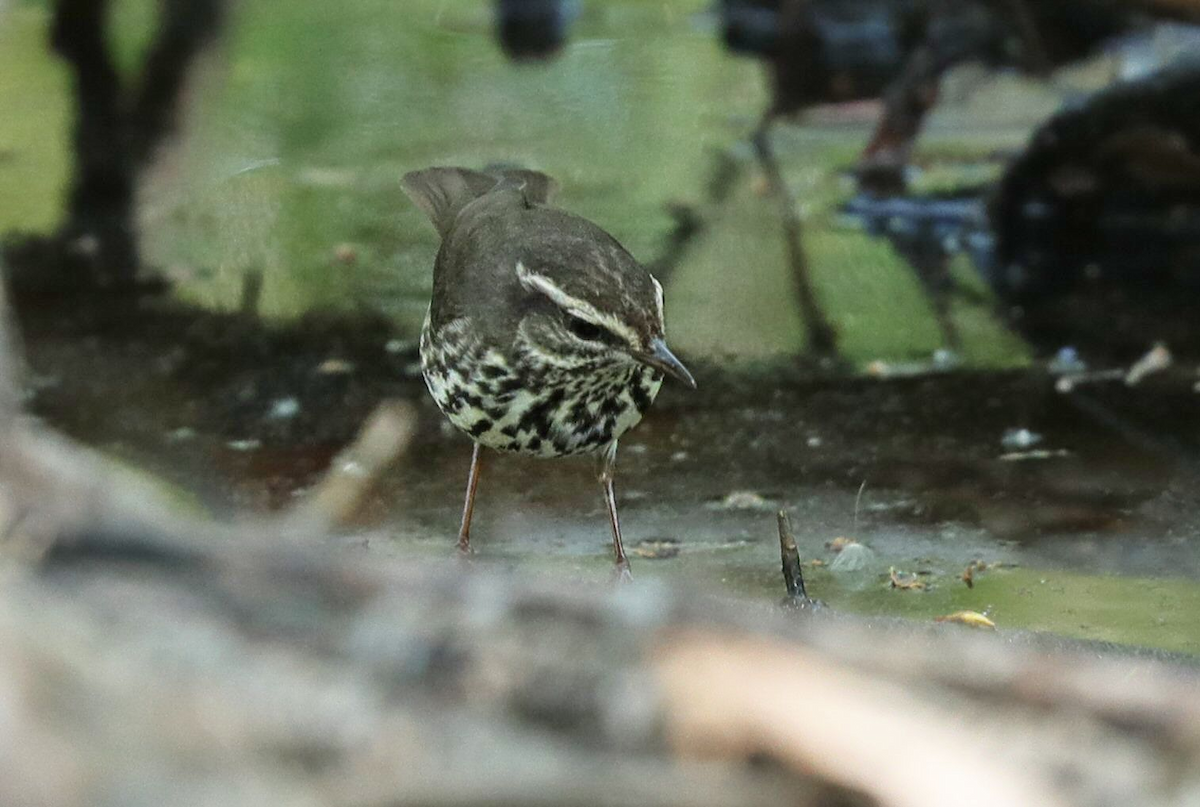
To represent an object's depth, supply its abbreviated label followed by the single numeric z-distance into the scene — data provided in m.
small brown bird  7.59
